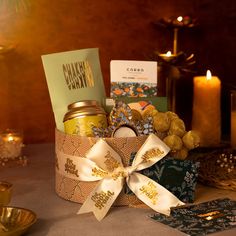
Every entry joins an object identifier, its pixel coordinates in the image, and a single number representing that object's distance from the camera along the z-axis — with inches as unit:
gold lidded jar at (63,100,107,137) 47.2
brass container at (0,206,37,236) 40.9
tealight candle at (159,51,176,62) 71.1
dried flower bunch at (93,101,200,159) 47.6
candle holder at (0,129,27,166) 63.1
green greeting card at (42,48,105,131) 49.9
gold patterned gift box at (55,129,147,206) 46.4
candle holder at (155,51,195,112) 71.4
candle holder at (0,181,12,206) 42.7
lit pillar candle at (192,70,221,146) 61.8
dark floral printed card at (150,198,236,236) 41.9
